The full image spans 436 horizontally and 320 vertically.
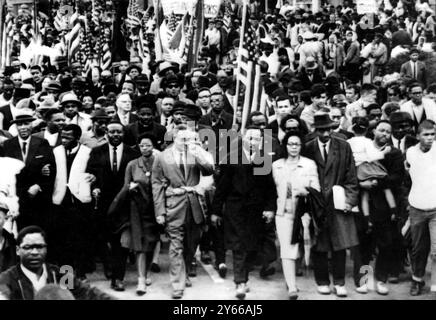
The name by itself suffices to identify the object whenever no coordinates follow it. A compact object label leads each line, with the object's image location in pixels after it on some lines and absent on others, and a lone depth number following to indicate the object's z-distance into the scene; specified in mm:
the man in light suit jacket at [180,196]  9211
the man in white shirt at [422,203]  9156
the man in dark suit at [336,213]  9234
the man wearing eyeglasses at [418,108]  12023
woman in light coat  9109
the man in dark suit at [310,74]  14994
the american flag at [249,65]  10938
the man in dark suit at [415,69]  15625
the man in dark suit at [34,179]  9281
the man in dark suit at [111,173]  9703
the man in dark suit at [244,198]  9336
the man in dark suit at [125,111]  11648
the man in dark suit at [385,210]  9531
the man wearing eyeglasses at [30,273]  7062
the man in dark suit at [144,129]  10719
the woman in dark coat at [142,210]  9469
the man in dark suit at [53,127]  9930
